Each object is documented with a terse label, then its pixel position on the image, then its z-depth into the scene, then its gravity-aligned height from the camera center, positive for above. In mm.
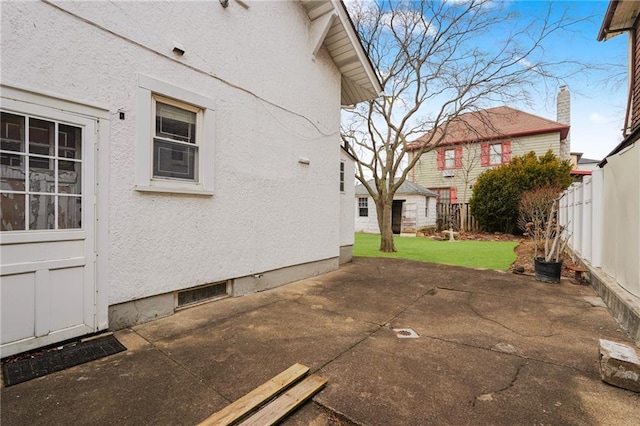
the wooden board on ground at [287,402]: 1868 -1400
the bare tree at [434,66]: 8477 +4895
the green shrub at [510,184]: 14141 +1567
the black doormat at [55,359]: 2432 -1448
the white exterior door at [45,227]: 2654 -194
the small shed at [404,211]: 16953 +127
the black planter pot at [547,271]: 5969 -1210
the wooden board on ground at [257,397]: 1854 -1388
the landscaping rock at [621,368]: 2289 -1271
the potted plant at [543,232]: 6027 -464
